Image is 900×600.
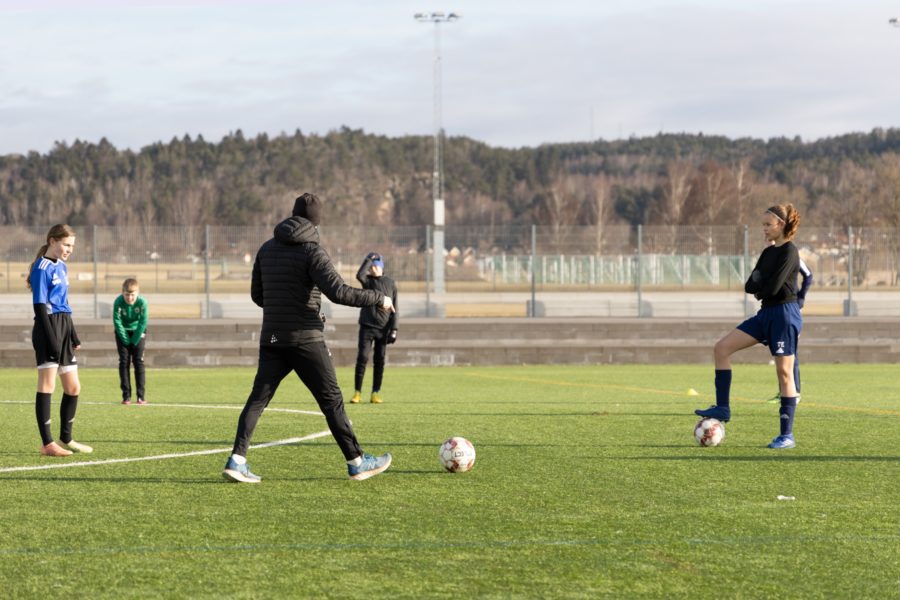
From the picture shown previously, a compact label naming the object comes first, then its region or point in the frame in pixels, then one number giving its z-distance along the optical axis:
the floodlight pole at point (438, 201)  34.22
